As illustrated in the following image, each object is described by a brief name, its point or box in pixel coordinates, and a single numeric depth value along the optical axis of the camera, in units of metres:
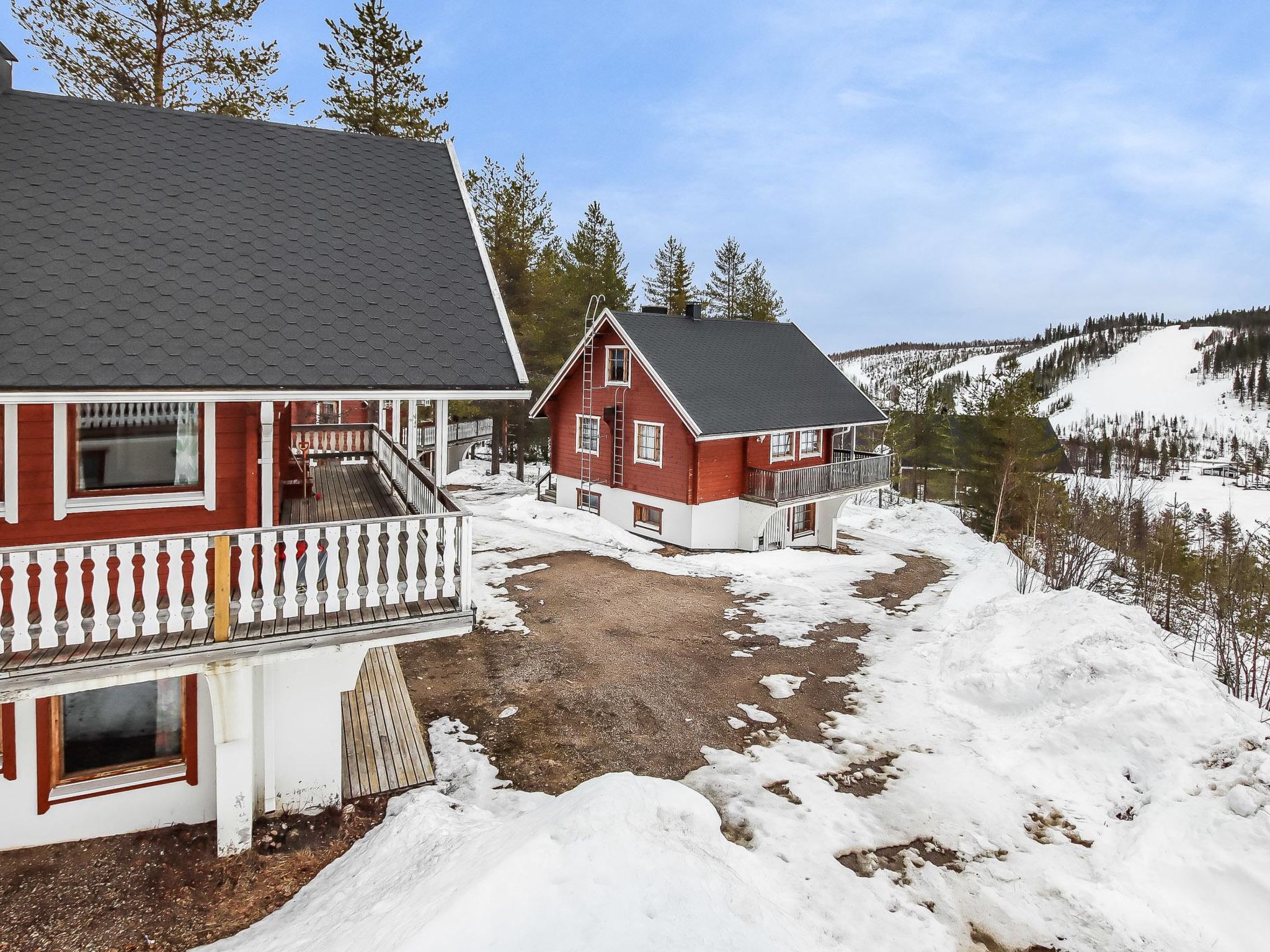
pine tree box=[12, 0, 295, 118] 16.16
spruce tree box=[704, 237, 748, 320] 47.50
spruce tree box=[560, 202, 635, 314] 40.56
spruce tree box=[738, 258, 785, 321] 45.94
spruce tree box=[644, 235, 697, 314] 45.44
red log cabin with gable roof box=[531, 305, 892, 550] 21.25
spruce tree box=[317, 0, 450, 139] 24.78
